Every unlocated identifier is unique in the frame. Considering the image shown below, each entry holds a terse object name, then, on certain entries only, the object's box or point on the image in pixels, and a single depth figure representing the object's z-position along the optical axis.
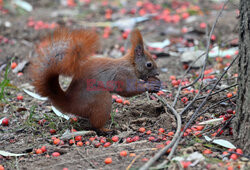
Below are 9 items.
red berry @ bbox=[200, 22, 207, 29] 12.35
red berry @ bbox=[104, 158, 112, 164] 4.97
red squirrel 6.05
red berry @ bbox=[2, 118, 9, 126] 6.80
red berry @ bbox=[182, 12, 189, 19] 13.69
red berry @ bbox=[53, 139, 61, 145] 5.86
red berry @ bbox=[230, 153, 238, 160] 4.75
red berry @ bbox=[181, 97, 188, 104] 7.19
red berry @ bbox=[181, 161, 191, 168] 4.58
